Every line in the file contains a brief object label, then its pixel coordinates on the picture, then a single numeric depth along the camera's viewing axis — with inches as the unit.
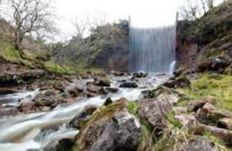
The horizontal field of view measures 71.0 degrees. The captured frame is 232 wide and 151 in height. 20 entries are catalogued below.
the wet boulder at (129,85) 291.7
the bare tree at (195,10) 645.8
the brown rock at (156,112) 91.4
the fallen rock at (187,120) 84.7
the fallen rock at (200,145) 76.2
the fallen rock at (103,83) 313.9
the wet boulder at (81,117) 136.5
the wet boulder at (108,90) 261.1
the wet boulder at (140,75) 437.6
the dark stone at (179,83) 191.1
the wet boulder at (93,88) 268.9
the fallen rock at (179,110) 105.1
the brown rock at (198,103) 110.9
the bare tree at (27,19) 507.7
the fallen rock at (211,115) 98.2
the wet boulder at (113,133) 92.1
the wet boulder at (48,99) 227.3
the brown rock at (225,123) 90.6
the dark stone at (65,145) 110.2
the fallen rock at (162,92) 155.3
